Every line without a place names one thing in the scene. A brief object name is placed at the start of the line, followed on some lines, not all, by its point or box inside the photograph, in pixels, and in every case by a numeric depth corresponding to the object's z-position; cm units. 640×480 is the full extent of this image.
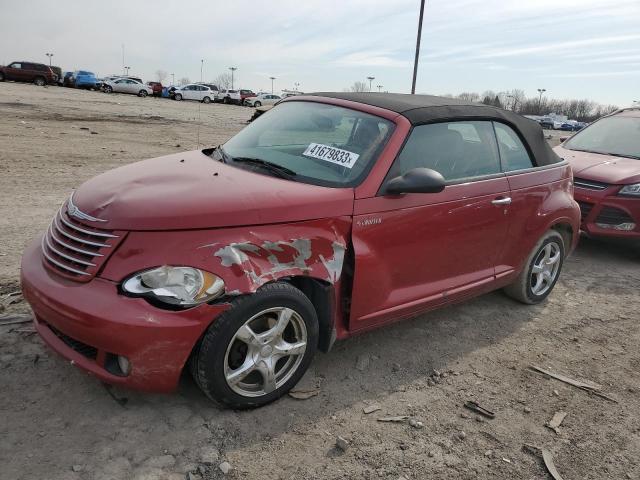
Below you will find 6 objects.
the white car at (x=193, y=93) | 4806
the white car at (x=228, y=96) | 5172
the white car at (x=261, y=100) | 5234
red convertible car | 258
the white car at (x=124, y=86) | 4594
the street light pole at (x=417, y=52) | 1457
